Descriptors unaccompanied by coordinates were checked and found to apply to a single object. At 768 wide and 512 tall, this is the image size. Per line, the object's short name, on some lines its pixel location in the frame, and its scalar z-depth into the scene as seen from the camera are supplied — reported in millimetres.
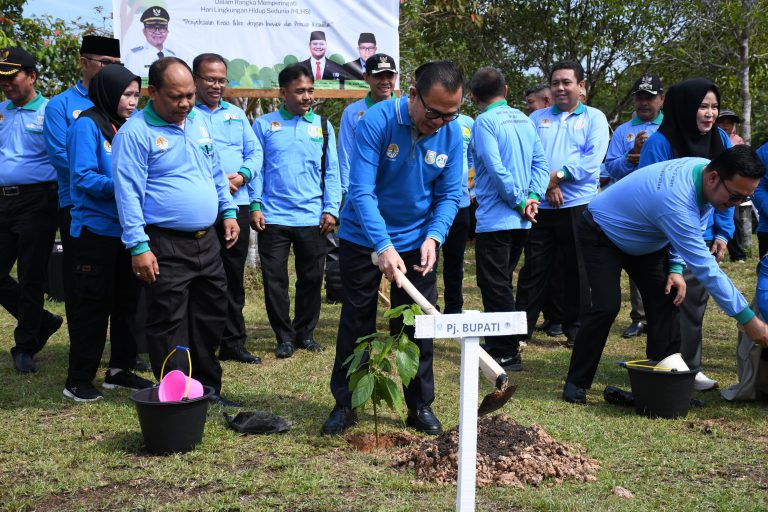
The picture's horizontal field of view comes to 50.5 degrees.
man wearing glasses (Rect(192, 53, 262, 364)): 6453
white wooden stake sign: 3027
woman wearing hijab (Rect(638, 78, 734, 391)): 5859
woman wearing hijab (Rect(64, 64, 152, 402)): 5309
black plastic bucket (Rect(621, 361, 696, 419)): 4992
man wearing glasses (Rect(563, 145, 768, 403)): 4707
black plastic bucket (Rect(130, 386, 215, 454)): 4184
